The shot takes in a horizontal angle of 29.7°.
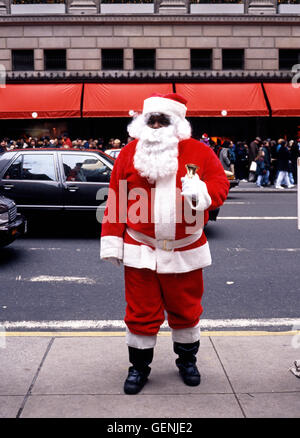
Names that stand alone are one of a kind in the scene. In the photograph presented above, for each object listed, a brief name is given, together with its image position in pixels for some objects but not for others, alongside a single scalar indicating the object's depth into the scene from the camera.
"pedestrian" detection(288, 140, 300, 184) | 20.80
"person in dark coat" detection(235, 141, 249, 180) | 20.97
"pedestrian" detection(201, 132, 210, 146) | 19.56
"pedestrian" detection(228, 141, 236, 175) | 19.51
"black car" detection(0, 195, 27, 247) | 7.81
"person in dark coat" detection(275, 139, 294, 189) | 18.19
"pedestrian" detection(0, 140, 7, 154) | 19.40
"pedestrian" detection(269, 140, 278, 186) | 20.27
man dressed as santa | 3.60
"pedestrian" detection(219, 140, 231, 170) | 17.08
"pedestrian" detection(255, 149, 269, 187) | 18.91
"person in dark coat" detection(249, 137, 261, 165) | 20.36
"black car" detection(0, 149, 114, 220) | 9.80
